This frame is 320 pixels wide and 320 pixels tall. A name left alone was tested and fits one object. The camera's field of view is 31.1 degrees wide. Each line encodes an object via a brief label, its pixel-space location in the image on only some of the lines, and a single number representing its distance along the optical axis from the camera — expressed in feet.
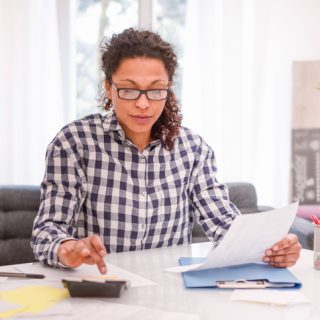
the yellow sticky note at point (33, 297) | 3.57
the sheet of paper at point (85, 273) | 4.26
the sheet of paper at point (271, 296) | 3.79
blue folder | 4.17
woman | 5.36
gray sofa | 7.83
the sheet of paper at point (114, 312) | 3.46
